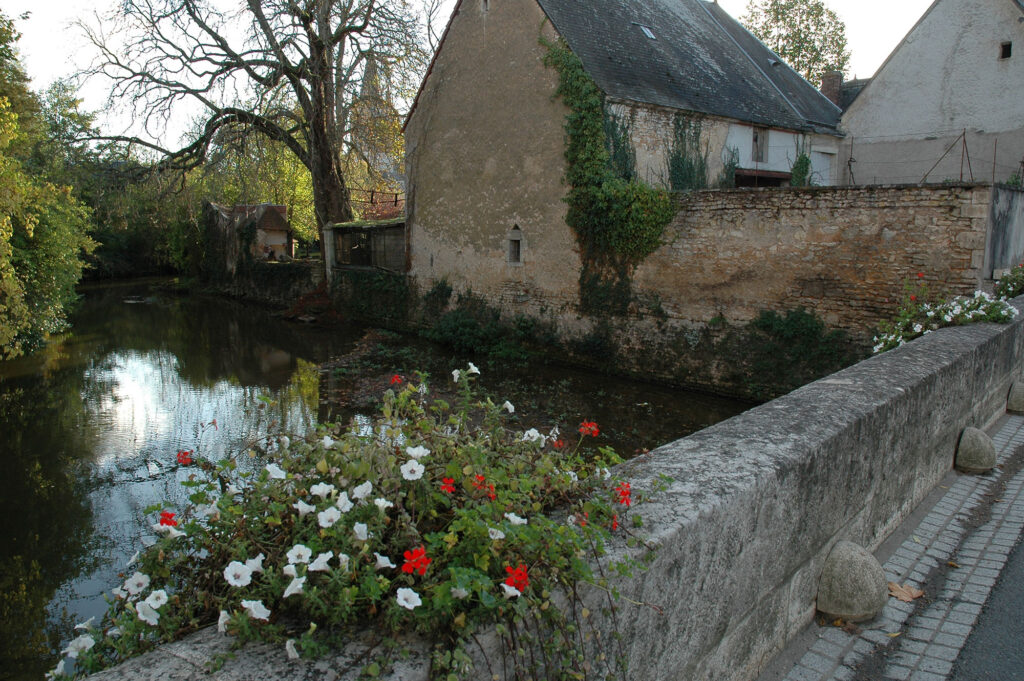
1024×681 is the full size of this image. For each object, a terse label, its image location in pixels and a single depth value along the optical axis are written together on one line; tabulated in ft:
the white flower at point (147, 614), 5.72
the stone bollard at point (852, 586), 10.50
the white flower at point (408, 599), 5.25
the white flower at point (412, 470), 6.47
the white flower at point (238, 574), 5.77
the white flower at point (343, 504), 6.28
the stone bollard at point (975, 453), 16.60
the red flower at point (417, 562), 5.59
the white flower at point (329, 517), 6.14
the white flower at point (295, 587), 5.45
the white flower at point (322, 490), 6.44
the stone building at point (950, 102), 55.62
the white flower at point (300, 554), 5.78
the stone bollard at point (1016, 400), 21.97
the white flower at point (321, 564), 5.65
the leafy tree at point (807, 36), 117.94
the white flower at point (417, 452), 6.75
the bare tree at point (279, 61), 63.98
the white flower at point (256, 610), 5.40
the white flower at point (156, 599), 5.84
